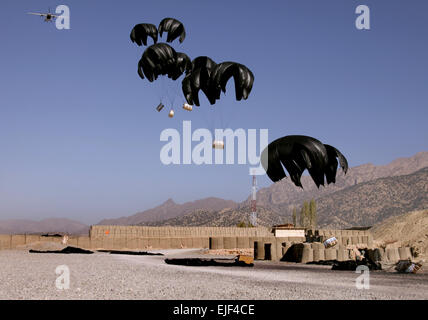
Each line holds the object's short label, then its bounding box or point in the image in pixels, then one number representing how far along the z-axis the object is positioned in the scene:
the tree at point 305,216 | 133.38
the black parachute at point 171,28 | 25.67
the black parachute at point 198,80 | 23.00
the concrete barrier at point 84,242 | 55.37
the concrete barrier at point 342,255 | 31.77
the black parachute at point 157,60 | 24.95
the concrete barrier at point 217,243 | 51.81
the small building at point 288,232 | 63.19
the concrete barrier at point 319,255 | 31.58
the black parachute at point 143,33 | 25.98
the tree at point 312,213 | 131.62
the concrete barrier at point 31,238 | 49.38
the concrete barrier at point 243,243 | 52.78
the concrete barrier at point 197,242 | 62.06
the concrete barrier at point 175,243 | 59.72
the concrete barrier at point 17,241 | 48.42
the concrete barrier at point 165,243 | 59.23
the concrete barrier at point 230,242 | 52.50
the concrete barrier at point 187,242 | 60.75
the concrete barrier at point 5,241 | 47.88
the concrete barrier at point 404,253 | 34.19
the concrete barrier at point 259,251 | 36.34
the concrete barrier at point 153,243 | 58.56
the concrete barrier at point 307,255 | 31.69
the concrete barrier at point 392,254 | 33.15
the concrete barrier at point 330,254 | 31.69
